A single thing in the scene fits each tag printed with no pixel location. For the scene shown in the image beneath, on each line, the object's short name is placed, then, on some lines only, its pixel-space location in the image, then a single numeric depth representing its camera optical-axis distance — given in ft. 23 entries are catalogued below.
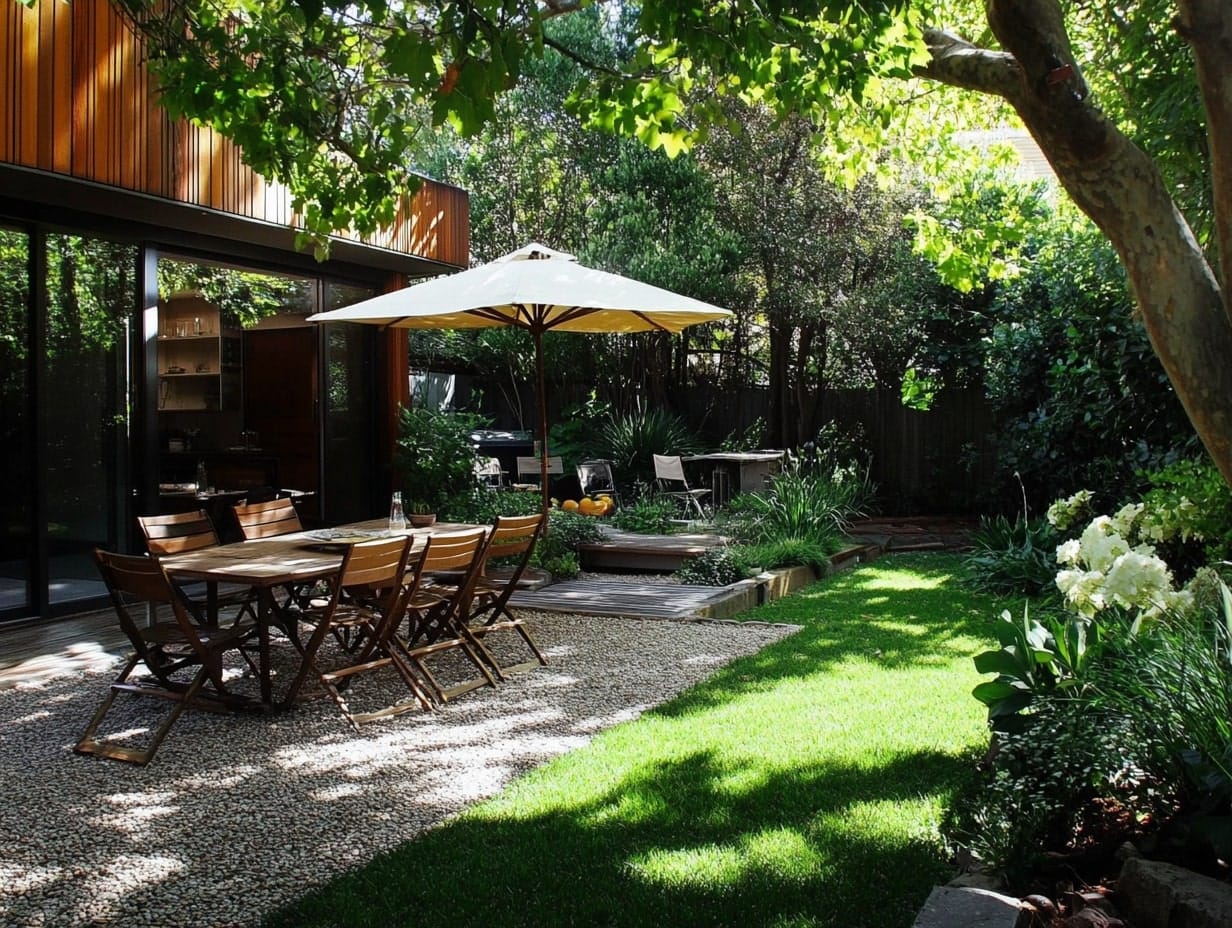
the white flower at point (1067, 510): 20.75
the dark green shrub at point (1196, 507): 17.26
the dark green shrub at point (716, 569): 28.63
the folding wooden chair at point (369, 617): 16.24
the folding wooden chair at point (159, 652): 15.09
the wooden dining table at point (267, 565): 15.89
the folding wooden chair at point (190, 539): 18.69
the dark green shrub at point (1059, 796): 9.71
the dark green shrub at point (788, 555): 29.66
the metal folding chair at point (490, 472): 35.57
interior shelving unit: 39.24
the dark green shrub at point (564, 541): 30.22
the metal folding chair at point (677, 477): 38.29
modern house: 22.03
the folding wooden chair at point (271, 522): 21.49
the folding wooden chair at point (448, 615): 17.78
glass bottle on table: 20.31
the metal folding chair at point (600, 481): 42.70
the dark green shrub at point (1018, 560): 26.55
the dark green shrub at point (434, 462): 33.58
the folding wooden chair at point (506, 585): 19.69
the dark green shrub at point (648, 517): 35.99
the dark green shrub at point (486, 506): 32.14
